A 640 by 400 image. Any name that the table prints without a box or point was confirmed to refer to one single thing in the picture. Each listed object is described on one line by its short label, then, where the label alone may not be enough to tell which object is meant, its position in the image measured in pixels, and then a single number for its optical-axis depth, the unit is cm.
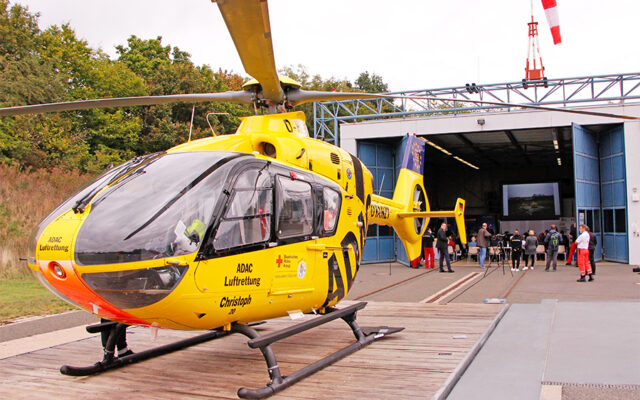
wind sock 1301
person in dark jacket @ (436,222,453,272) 1803
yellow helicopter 413
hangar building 1953
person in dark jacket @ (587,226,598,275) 1469
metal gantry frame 1894
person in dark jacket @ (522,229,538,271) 1839
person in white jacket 1424
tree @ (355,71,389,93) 6128
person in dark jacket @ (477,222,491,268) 1930
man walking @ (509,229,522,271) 1792
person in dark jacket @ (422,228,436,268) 1986
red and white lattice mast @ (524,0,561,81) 1983
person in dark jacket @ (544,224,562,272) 1762
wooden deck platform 495
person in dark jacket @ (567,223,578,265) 2011
